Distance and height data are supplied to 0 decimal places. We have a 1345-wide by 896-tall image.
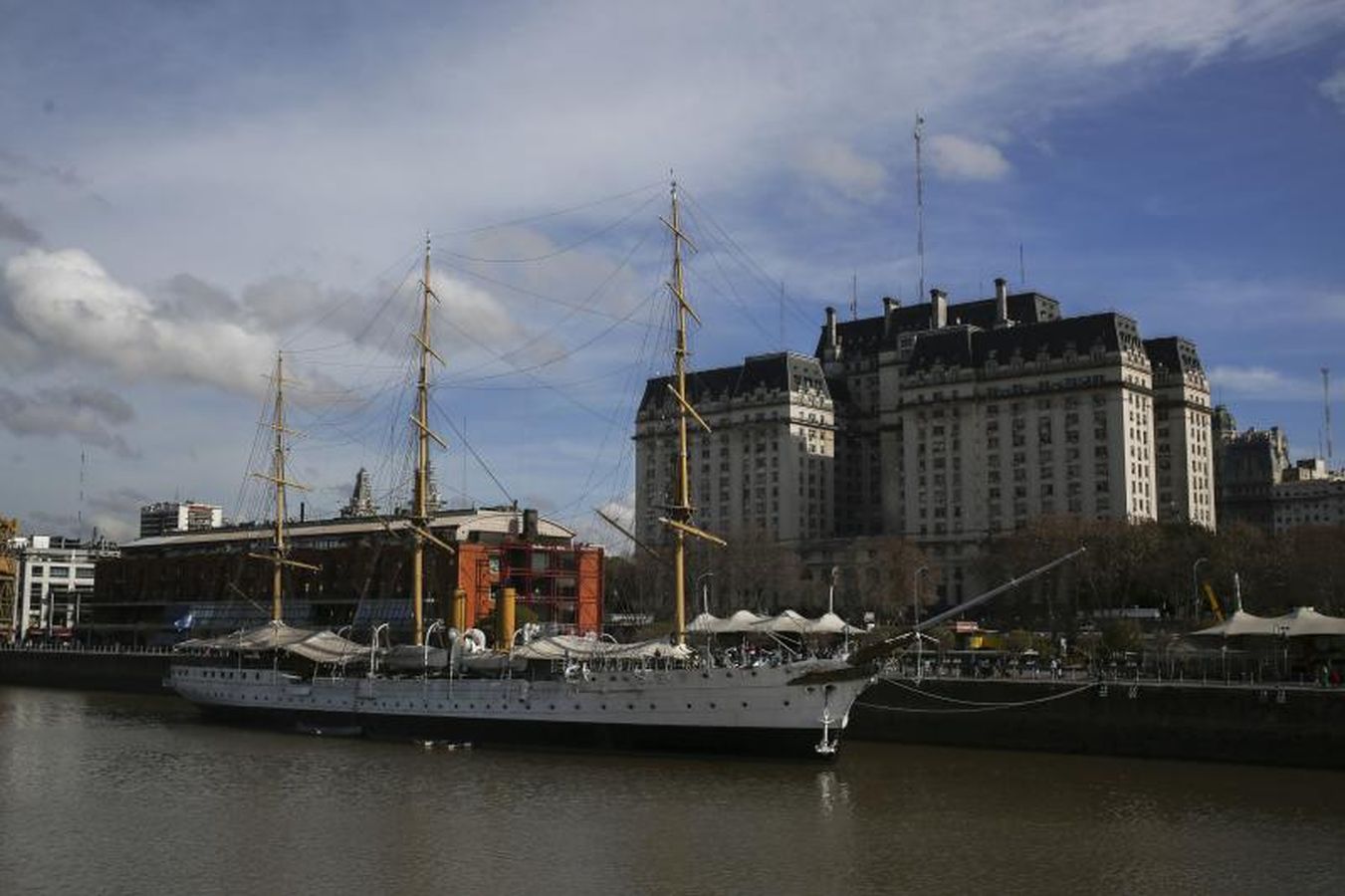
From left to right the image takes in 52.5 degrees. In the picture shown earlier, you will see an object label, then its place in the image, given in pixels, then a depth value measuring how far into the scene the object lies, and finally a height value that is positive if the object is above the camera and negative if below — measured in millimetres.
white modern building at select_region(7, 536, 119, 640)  174750 -4855
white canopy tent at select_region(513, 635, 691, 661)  69375 -2889
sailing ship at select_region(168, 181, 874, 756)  60844 -4850
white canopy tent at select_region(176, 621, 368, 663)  82812 -3100
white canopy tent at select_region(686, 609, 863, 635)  77438 -1778
